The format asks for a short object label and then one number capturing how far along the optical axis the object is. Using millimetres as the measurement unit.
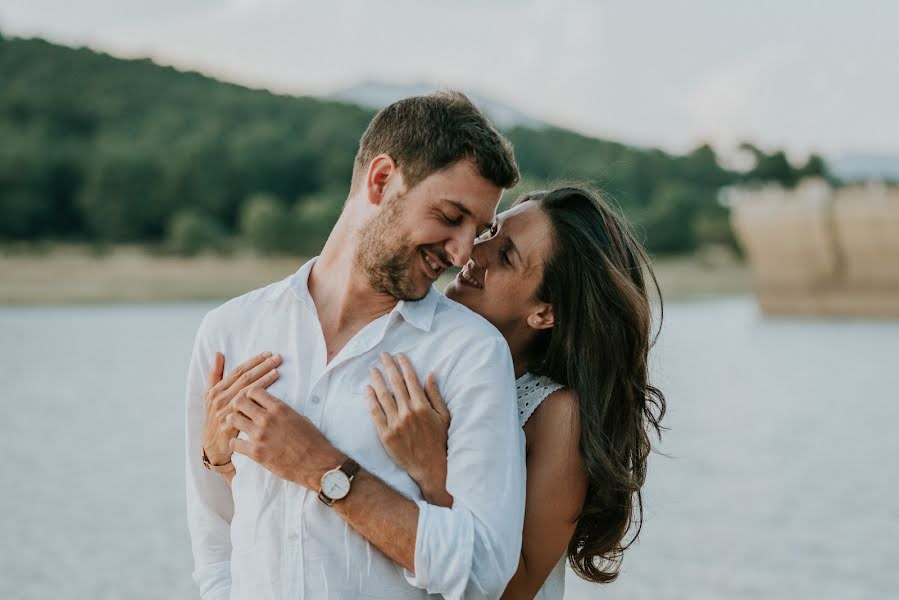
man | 2260
